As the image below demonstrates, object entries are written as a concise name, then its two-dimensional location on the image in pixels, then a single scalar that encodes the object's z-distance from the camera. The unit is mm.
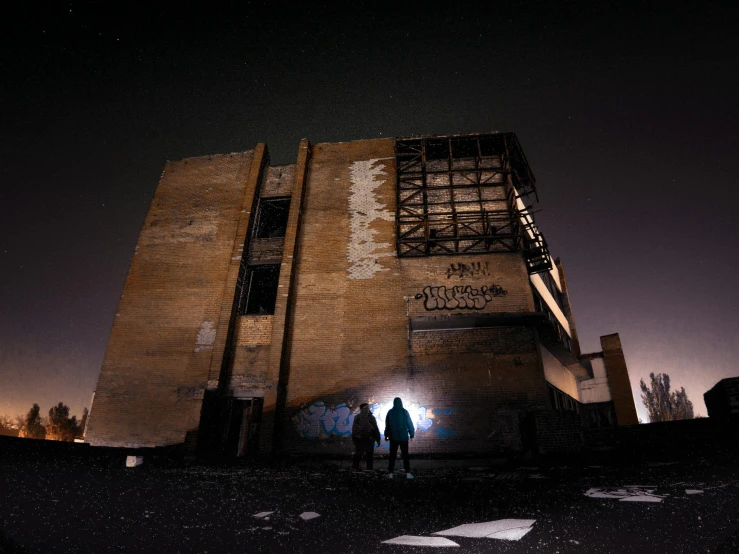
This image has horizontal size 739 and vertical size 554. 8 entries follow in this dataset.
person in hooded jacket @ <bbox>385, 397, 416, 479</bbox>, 7047
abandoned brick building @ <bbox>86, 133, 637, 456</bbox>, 10875
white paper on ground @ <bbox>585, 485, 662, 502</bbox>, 3812
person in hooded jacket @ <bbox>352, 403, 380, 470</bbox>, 8523
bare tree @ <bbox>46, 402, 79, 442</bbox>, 65625
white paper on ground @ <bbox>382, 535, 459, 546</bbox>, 2598
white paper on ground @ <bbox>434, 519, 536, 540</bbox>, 2779
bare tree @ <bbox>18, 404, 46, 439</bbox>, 70938
